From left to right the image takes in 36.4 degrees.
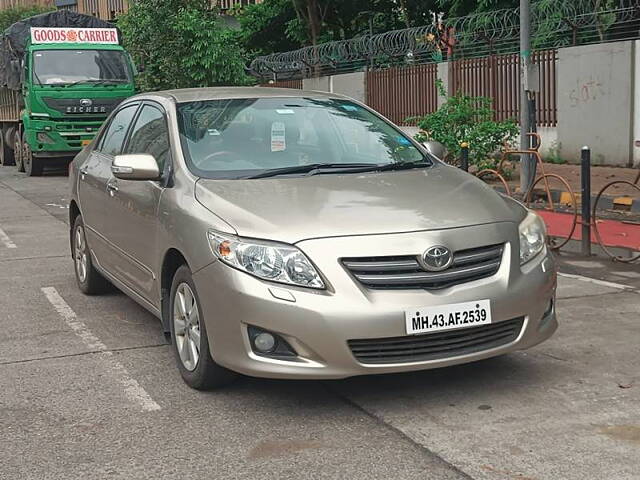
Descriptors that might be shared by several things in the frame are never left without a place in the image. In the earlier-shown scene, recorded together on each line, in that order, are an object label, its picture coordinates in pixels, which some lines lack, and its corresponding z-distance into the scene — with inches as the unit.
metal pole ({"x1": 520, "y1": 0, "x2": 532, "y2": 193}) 515.8
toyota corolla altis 176.6
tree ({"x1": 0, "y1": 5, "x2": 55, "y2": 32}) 2353.6
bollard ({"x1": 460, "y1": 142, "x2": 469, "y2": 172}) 477.1
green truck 804.0
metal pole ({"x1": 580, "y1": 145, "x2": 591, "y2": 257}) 359.9
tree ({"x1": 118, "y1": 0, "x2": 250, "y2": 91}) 885.2
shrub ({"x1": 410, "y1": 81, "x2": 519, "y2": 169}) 592.1
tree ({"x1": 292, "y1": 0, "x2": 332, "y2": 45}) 1273.0
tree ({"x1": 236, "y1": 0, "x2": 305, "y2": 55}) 1407.5
